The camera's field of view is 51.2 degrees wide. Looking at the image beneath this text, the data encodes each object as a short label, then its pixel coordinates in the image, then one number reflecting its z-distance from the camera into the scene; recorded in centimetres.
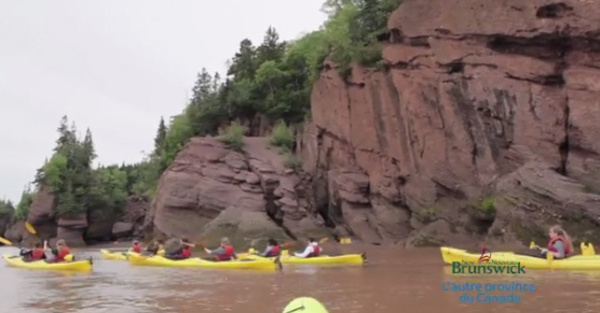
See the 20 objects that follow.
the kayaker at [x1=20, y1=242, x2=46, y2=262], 2552
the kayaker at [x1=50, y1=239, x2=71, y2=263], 2358
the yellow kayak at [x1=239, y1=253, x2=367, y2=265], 2123
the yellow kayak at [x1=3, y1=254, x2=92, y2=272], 2211
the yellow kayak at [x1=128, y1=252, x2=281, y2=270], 2050
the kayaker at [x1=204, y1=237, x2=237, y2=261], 2208
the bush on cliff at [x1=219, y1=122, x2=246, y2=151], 4078
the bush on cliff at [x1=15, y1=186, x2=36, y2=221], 7631
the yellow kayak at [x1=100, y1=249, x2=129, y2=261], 3142
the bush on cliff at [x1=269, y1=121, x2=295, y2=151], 4316
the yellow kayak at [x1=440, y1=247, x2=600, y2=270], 1664
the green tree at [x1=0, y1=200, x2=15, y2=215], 8850
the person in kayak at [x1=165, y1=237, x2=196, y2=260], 2400
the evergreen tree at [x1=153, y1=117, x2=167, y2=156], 9572
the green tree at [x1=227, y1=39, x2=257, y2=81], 5497
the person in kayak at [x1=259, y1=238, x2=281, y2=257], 2253
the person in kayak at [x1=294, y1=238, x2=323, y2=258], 2291
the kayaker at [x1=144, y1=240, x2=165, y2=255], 2791
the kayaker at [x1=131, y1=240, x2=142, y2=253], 2821
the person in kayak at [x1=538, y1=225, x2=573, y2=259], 1709
